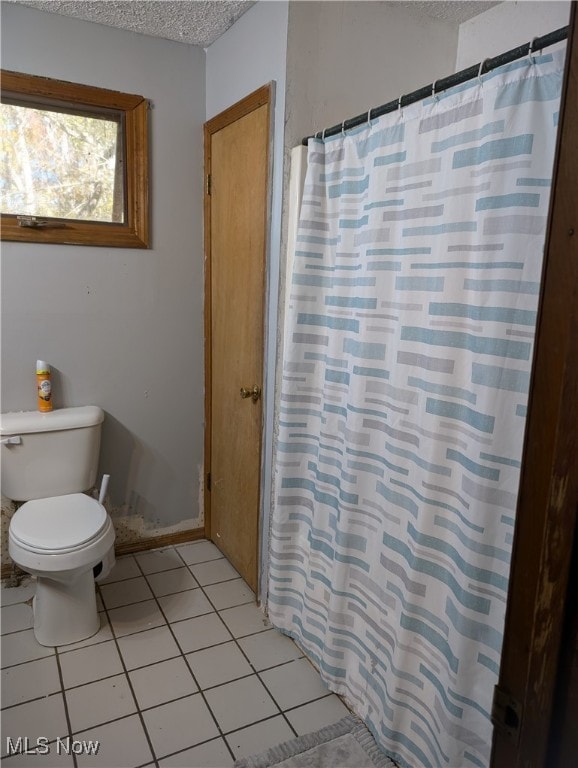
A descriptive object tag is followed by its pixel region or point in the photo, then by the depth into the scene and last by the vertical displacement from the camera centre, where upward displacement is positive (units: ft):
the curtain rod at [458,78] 3.35 +1.64
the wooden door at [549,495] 1.71 -0.64
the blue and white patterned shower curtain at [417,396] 3.65 -0.81
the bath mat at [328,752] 4.99 -4.30
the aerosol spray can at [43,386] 7.22 -1.36
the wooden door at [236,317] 6.59 -0.34
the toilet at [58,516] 6.03 -2.80
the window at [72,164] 6.81 +1.62
